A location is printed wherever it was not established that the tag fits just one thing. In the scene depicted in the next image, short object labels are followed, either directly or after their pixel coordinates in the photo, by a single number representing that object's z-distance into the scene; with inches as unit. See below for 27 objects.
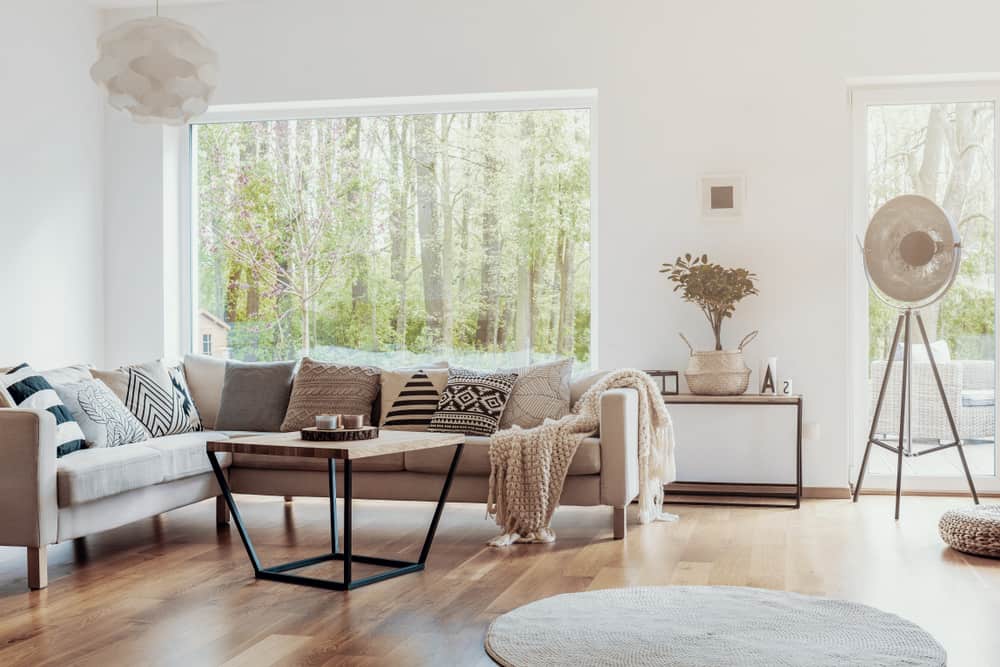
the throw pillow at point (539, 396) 203.6
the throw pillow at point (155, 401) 202.4
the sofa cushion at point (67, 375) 184.3
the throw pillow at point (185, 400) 211.6
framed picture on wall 236.7
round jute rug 113.0
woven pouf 167.0
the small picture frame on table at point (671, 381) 232.7
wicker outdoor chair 233.9
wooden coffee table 147.3
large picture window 251.9
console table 221.6
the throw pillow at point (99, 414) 178.5
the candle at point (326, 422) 157.1
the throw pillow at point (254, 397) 215.5
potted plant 223.3
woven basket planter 225.3
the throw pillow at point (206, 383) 222.5
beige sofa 150.6
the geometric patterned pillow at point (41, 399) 169.6
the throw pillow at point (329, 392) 210.1
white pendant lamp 154.1
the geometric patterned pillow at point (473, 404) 200.1
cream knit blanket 183.2
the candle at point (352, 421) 160.6
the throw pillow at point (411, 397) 206.5
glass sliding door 234.2
